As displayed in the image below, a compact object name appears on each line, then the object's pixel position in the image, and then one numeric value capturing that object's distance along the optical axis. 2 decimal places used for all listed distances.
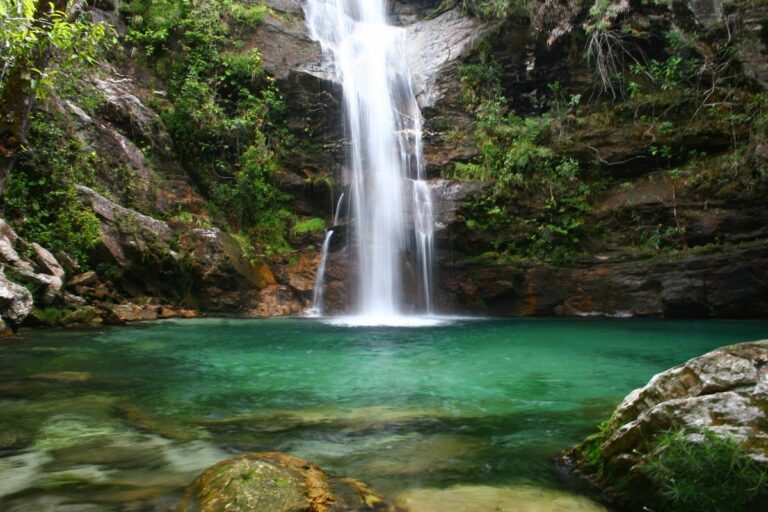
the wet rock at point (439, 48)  17.83
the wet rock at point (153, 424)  3.75
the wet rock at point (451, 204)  14.15
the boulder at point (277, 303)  13.24
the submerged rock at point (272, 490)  2.37
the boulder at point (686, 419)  2.44
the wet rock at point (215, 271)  12.52
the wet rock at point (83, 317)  9.18
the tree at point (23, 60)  5.72
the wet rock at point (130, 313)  10.02
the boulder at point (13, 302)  7.69
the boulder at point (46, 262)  9.22
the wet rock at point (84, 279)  10.30
